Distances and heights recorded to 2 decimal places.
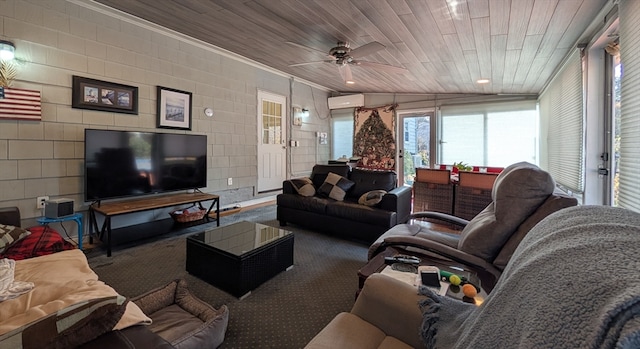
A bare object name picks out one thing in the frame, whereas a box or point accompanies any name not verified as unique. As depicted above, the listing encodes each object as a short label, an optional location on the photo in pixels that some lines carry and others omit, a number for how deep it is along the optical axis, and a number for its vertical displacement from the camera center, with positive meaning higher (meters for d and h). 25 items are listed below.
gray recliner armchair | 1.53 -0.32
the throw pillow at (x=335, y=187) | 3.79 -0.22
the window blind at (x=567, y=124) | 2.64 +0.57
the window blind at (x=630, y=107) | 1.60 +0.43
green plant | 4.38 +0.08
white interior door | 5.52 +0.68
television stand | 2.86 -0.41
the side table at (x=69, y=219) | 2.60 -0.49
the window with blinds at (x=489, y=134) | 5.06 +0.81
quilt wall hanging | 6.62 +0.90
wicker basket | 3.57 -0.61
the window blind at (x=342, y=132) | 7.29 +1.13
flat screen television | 2.97 +0.11
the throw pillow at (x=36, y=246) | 1.96 -0.59
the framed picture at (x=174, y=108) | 3.84 +0.96
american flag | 2.59 +0.68
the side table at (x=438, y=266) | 1.29 -0.59
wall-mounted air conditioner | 6.84 +1.89
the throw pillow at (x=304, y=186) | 3.93 -0.22
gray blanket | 0.35 -0.19
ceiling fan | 3.03 +1.48
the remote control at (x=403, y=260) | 1.63 -0.55
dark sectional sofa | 3.18 -0.47
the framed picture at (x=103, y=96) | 3.08 +0.94
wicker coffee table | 2.08 -0.72
